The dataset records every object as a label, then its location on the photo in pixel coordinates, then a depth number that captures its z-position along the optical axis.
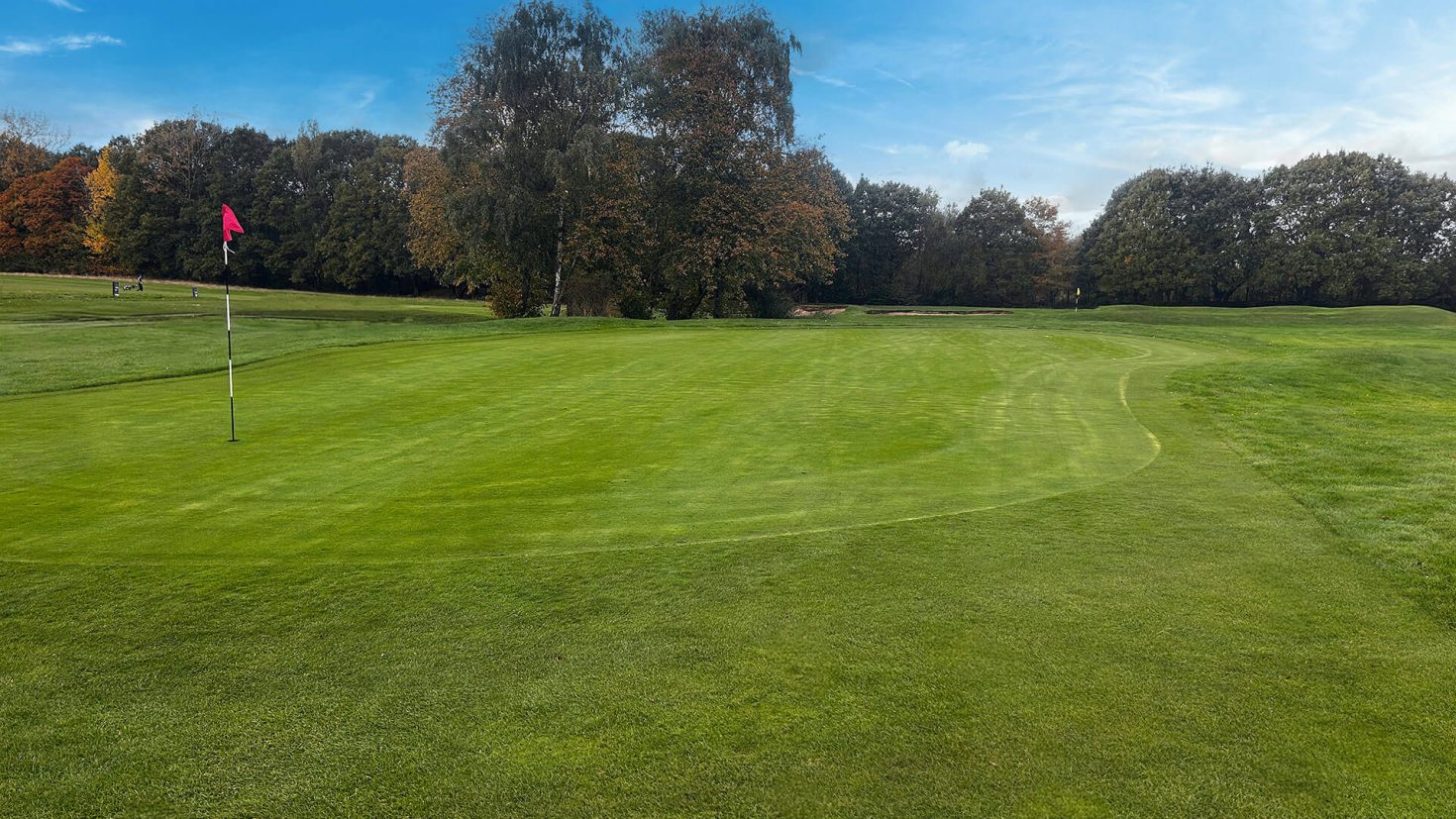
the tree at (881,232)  72.25
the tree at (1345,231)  58.50
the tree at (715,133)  38.41
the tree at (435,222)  37.41
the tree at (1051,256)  70.38
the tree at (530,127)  34.62
